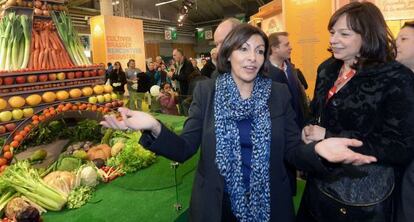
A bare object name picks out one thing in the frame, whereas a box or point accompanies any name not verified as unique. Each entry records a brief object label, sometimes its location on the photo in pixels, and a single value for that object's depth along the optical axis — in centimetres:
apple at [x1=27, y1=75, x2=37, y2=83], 319
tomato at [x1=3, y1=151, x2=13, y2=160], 276
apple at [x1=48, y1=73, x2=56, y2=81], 337
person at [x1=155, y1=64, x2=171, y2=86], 888
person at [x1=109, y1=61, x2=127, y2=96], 909
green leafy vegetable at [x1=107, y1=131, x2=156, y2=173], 301
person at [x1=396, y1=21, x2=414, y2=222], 156
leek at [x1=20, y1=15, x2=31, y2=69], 333
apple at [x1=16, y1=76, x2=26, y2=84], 311
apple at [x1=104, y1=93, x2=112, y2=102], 389
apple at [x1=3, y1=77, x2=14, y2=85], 303
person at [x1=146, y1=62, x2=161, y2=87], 838
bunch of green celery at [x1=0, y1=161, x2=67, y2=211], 229
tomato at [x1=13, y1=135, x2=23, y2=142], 288
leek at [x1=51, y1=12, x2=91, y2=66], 372
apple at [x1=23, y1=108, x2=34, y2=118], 315
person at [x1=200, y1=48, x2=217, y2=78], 622
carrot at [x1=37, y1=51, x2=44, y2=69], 341
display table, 219
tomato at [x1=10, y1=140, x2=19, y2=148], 284
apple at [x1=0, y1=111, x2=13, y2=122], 298
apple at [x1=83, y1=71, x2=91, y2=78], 373
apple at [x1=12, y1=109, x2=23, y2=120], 307
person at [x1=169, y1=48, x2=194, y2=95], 607
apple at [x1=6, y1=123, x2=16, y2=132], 303
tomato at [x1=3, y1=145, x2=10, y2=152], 281
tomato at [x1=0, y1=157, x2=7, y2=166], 269
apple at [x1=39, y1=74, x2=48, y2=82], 328
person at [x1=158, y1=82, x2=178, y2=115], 488
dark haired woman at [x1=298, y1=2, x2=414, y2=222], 143
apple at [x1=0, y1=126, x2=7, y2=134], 295
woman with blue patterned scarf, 156
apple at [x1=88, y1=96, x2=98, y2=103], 367
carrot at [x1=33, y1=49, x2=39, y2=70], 339
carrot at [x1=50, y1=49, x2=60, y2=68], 355
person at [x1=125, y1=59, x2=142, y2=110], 977
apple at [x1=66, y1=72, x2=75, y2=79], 355
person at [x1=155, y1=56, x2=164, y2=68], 962
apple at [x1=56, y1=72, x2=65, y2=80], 344
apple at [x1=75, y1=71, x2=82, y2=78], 363
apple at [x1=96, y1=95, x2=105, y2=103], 377
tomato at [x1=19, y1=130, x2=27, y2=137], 293
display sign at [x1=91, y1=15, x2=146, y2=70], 1135
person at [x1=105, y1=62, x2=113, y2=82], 955
